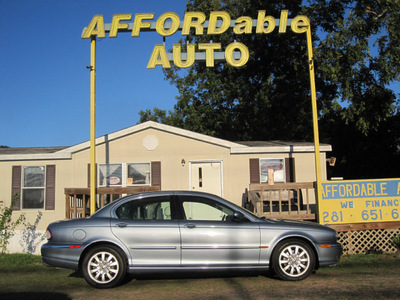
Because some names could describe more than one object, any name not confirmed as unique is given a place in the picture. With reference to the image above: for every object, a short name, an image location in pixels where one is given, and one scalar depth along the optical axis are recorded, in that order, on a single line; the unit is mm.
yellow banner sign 8352
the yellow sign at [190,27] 9289
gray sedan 5793
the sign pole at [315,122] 8462
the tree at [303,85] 12430
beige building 11109
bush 9109
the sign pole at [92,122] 8789
